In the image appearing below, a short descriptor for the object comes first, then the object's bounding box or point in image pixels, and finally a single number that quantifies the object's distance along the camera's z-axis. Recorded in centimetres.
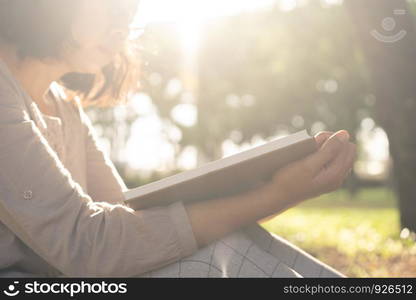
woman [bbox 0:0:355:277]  176
